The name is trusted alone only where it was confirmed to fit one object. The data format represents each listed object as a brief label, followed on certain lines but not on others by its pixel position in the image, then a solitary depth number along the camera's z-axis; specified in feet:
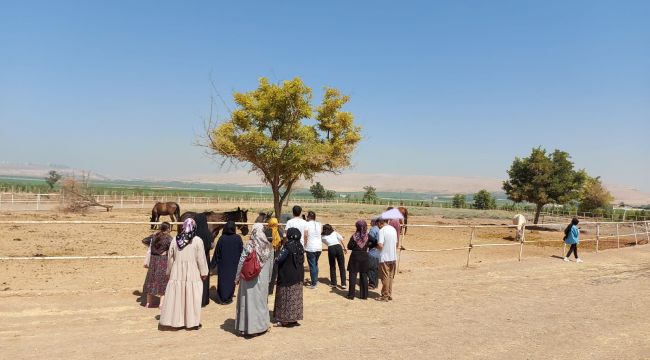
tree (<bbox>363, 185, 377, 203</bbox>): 270.26
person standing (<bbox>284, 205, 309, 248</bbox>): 27.37
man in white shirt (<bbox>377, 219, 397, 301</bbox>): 27.45
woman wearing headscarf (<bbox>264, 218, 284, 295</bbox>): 22.71
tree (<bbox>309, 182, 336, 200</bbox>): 292.10
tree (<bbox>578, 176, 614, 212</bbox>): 176.50
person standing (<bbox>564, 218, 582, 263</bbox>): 47.88
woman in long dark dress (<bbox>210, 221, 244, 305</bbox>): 24.07
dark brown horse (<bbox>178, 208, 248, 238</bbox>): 54.19
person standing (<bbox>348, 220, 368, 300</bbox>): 28.02
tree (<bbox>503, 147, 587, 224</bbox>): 106.93
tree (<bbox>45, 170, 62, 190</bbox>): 246.51
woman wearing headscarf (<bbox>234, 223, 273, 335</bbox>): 20.03
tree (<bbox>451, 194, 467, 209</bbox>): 250.16
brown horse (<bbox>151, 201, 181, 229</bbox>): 73.51
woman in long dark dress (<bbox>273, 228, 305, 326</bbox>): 21.66
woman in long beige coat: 20.47
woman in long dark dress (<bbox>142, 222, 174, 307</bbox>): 24.11
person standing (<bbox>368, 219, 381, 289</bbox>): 28.40
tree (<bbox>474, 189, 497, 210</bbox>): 238.68
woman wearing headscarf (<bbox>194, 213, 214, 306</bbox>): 23.20
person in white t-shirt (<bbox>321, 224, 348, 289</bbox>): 30.30
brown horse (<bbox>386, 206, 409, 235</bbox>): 56.77
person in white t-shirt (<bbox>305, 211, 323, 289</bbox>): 29.19
